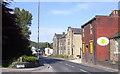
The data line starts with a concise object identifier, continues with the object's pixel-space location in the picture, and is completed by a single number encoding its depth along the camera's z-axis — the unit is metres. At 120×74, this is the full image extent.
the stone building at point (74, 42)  45.67
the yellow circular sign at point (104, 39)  22.68
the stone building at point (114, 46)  19.81
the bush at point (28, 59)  16.23
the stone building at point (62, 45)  54.24
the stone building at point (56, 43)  62.66
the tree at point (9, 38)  16.24
